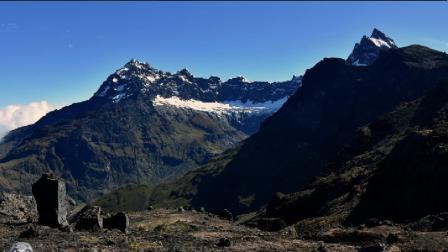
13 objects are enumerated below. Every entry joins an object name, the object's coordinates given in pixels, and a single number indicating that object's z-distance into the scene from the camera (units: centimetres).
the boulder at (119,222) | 4194
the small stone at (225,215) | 7312
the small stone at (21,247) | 2301
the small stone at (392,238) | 3322
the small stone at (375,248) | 2636
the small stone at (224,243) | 3223
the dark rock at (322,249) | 3108
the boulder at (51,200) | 4238
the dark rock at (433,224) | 4344
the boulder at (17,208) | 5012
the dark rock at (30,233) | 3362
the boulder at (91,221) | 4109
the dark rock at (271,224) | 5822
